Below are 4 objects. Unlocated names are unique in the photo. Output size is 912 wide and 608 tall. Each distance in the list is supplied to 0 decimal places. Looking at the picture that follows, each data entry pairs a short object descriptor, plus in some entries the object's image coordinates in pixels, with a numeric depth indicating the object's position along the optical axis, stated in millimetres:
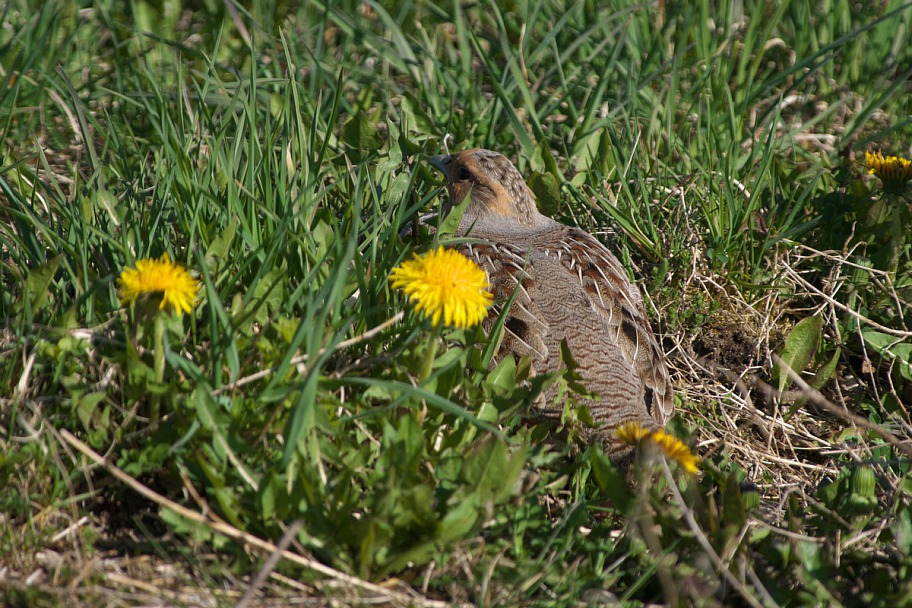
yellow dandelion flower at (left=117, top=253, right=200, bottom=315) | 5277
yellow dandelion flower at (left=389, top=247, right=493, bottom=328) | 5262
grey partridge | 7215
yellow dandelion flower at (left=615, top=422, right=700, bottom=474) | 5784
